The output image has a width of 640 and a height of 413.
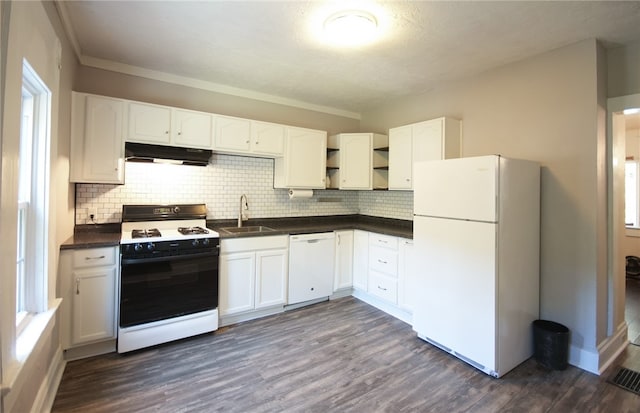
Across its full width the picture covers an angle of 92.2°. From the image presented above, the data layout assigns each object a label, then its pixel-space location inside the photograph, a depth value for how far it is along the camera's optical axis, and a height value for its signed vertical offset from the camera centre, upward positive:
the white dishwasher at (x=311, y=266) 3.52 -0.65
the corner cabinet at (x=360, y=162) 4.07 +0.67
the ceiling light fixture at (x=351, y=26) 2.06 +1.31
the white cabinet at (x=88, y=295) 2.37 -0.69
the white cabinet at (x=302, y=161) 3.78 +0.63
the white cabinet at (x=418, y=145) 3.28 +0.76
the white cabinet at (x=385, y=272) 3.26 -0.69
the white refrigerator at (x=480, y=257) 2.31 -0.35
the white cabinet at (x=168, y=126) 2.88 +0.82
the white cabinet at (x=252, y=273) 3.07 -0.66
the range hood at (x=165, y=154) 2.88 +0.54
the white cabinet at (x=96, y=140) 2.63 +0.61
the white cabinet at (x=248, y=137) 3.31 +0.83
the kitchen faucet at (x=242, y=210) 3.67 +0.00
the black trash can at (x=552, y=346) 2.41 -1.05
